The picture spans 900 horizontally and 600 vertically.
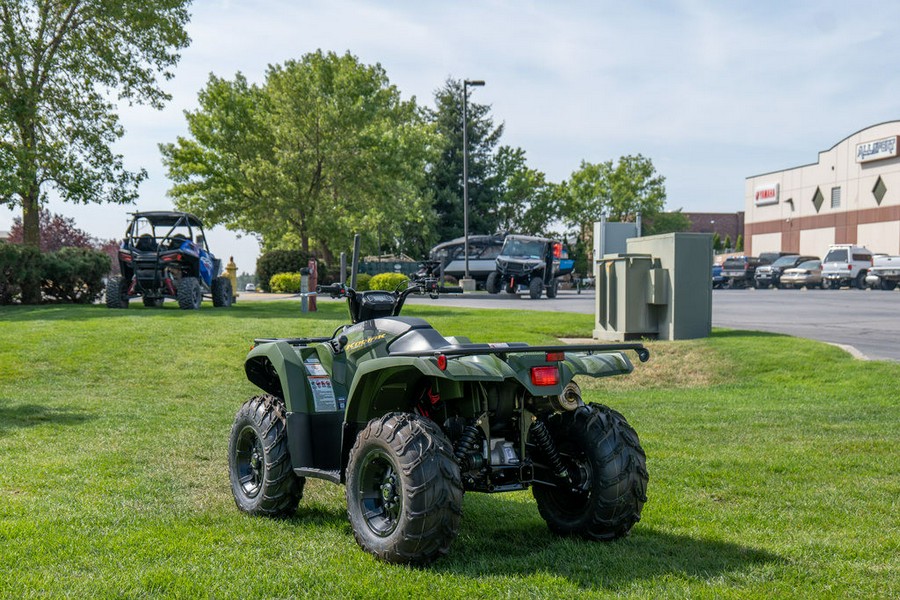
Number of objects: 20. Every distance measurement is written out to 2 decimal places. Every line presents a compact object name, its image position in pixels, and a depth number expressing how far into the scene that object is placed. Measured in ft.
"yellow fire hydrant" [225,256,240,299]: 118.13
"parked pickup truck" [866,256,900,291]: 142.31
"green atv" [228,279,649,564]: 15.97
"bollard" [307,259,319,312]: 81.13
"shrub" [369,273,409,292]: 120.64
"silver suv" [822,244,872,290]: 152.35
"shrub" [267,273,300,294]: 137.08
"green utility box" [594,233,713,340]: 58.08
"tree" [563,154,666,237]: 224.94
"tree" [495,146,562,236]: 218.38
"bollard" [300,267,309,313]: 74.02
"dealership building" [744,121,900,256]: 202.08
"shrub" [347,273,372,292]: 131.97
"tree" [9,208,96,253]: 171.01
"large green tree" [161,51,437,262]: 152.35
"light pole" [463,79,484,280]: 133.18
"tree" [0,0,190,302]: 88.38
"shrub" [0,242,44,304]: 78.33
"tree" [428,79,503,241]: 204.23
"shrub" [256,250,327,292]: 151.33
